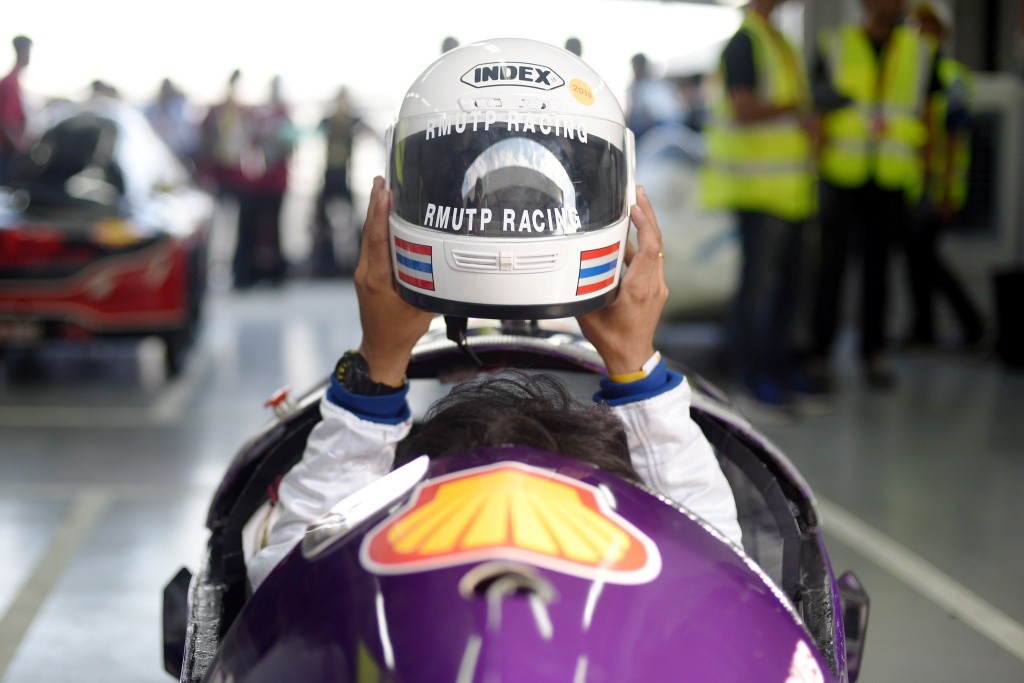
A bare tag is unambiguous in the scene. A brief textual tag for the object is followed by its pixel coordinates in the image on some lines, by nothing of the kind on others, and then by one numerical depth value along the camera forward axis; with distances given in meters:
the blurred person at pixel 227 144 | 9.36
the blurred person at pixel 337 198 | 9.89
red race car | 4.78
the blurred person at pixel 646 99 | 8.83
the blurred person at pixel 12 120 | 7.98
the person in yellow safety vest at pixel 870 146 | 4.96
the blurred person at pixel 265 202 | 9.48
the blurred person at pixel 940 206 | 5.85
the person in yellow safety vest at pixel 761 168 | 4.39
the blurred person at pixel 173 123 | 10.64
